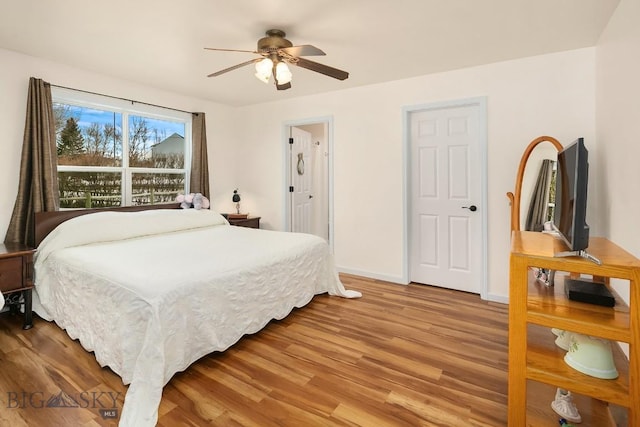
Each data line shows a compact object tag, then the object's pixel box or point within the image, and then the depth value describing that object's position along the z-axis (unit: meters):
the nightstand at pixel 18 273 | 2.44
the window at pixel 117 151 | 3.39
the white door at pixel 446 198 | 3.38
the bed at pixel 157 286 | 1.78
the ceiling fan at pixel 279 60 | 2.38
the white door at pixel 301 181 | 4.85
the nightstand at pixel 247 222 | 4.50
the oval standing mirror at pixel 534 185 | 2.71
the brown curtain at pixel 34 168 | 2.95
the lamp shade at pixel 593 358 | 1.34
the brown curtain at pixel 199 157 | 4.45
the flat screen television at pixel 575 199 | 1.40
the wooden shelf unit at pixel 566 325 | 1.24
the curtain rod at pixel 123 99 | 3.26
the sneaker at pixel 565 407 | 1.44
